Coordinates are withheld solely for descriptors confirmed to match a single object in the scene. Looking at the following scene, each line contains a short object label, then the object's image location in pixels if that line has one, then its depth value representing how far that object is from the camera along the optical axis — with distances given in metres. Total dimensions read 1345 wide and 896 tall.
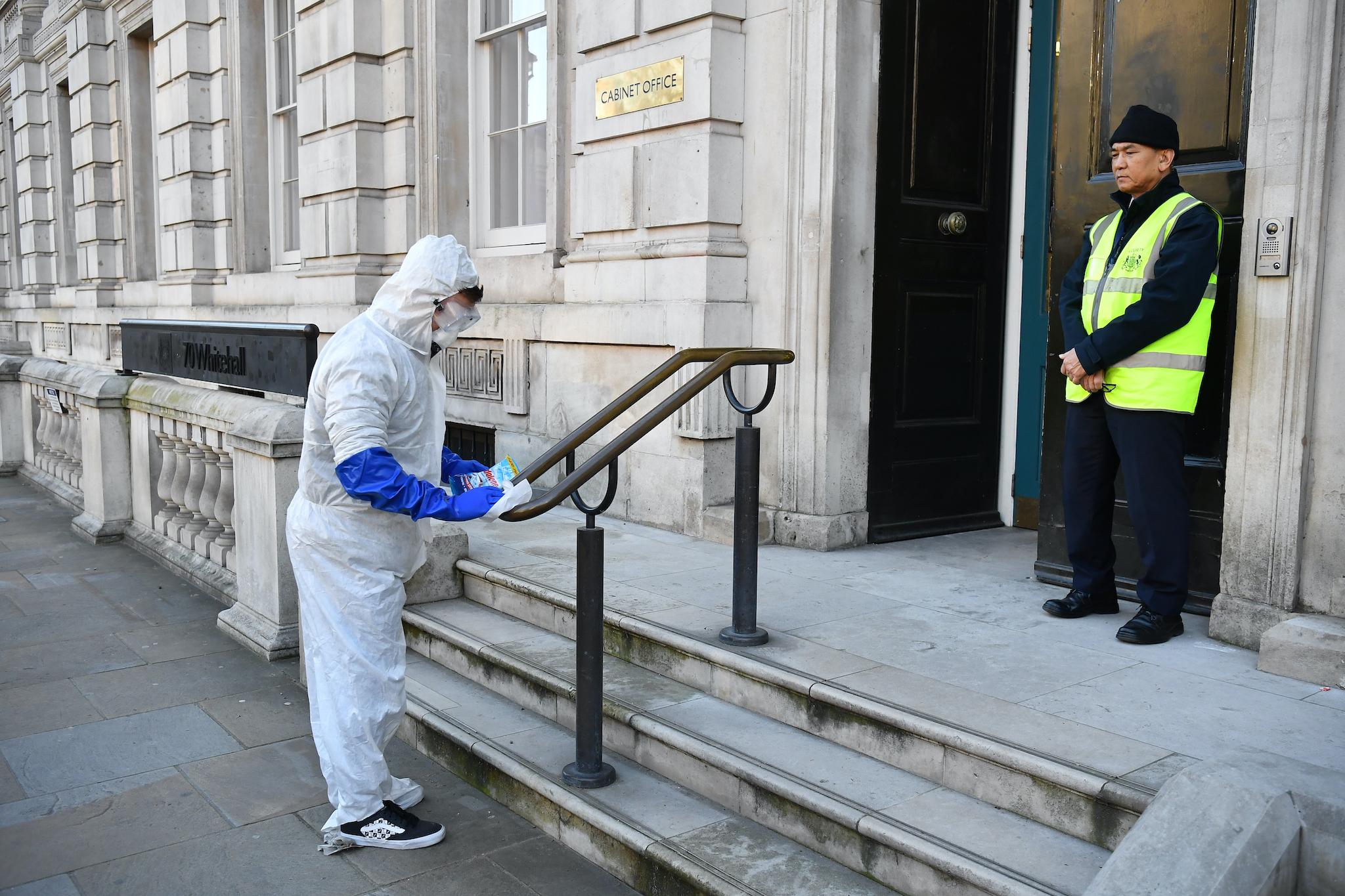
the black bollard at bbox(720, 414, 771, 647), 4.00
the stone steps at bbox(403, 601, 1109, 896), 2.76
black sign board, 4.94
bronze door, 4.05
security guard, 3.82
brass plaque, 6.02
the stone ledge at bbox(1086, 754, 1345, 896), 2.29
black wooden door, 5.66
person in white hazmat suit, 3.40
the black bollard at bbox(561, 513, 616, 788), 3.37
